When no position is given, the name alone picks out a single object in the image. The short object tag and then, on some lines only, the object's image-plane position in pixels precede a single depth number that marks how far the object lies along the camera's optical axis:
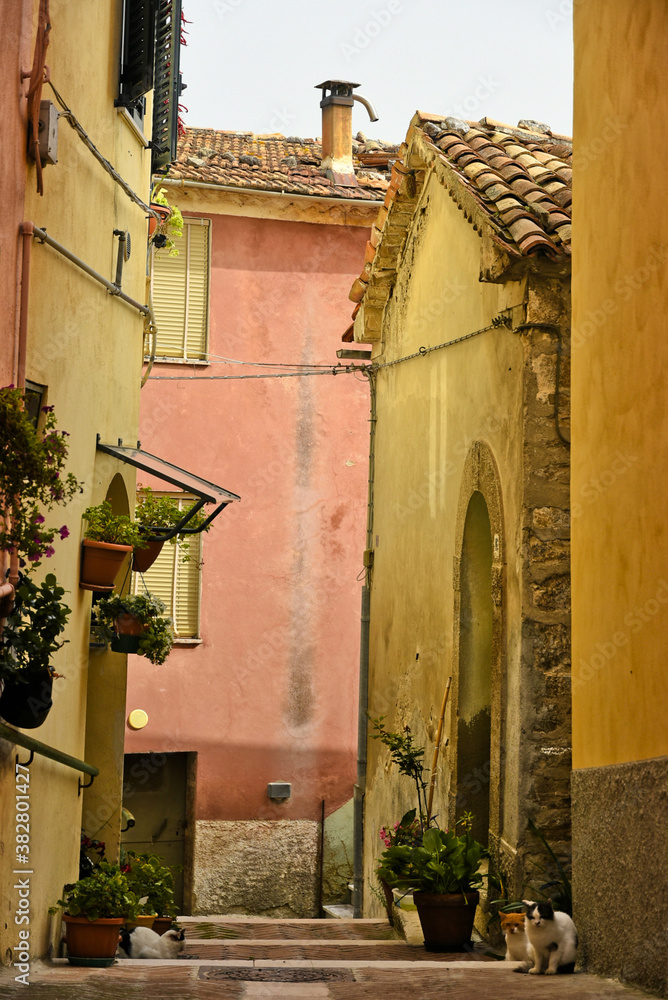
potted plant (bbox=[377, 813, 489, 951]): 7.08
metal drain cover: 6.19
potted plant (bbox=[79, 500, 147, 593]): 7.35
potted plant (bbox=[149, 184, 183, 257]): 10.57
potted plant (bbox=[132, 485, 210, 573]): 8.54
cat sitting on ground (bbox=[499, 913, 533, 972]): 6.36
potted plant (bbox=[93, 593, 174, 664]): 7.94
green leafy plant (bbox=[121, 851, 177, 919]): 8.23
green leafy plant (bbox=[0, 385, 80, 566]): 4.84
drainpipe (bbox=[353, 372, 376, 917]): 12.57
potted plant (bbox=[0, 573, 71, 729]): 5.33
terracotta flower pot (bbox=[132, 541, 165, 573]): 8.45
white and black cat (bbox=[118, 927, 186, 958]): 7.25
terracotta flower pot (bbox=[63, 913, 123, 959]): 6.50
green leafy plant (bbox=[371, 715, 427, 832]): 9.08
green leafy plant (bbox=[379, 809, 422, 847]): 8.64
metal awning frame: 8.09
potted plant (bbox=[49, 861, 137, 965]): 6.50
